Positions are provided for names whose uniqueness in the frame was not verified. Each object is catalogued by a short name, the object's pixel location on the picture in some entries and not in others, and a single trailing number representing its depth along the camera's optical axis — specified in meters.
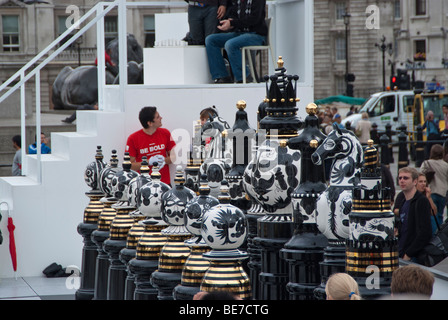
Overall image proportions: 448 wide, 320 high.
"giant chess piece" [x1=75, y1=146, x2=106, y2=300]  12.63
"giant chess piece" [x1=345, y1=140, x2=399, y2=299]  7.13
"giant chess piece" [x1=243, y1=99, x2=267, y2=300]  9.06
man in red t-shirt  17.34
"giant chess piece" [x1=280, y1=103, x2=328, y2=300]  8.05
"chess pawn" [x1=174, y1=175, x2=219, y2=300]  8.17
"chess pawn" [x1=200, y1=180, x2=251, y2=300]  7.68
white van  71.87
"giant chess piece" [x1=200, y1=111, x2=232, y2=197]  10.09
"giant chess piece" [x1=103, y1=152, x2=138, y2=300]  10.86
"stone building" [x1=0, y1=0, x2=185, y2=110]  108.15
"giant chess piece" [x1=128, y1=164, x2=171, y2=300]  9.50
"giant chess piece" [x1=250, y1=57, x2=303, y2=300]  8.59
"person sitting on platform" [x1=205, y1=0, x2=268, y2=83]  19.20
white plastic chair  19.62
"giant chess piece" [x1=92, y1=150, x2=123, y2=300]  11.67
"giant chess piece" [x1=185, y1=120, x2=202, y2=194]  10.91
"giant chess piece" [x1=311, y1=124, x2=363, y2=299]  7.60
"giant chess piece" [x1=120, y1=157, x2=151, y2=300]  10.12
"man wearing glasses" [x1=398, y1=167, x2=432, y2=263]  15.09
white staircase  17.56
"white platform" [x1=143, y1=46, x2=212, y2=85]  20.30
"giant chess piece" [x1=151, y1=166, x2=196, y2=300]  8.82
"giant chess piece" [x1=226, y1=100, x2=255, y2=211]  9.87
